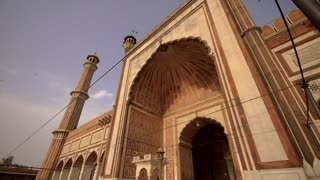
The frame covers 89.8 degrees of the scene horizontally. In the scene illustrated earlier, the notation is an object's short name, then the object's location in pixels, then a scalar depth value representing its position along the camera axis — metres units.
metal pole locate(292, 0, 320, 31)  1.32
